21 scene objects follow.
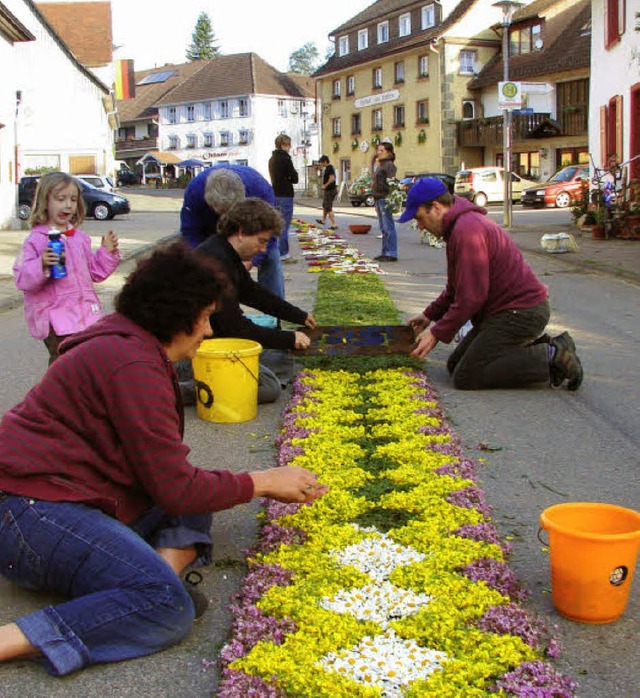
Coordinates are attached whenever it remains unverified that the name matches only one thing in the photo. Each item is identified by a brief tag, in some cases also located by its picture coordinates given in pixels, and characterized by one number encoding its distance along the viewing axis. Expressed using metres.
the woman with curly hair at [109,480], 3.06
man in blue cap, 6.53
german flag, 69.25
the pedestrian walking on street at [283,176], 15.61
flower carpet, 2.90
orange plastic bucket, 3.21
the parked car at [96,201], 32.91
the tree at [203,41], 117.81
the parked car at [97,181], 36.12
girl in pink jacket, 5.87
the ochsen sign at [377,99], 55.72
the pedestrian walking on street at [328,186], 21.83
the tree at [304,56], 148.50
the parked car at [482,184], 38.06
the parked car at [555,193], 36.03
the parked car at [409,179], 37.23
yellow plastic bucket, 5.90
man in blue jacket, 6.91
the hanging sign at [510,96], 20.51
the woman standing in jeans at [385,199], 15.97
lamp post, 22.00
